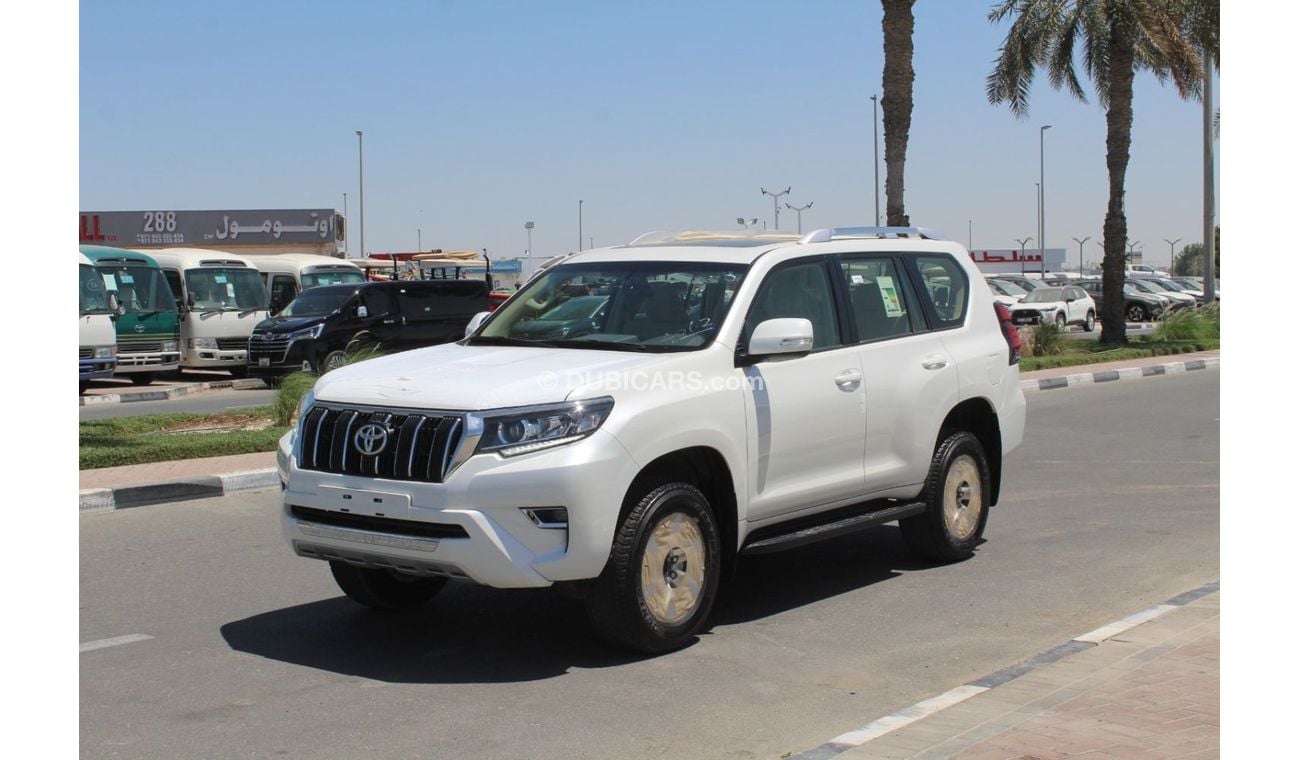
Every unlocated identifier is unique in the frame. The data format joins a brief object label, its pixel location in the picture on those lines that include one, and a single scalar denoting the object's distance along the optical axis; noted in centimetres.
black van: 2297
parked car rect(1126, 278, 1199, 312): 4629
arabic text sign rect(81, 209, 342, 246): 7294
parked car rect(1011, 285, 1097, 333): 3747
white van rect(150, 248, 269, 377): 2659
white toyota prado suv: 591
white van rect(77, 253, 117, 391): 2192
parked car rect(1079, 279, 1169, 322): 4825
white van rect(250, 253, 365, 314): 3228
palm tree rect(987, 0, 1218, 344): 2886
